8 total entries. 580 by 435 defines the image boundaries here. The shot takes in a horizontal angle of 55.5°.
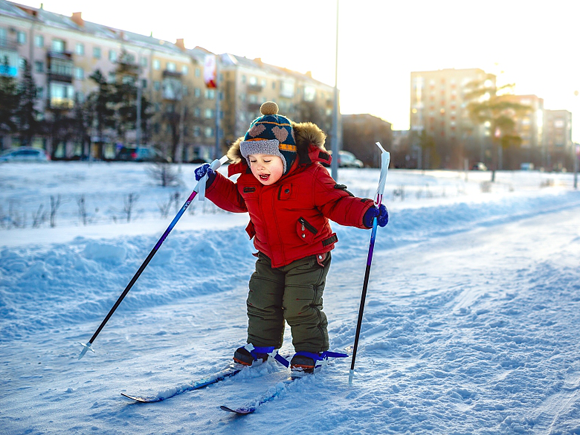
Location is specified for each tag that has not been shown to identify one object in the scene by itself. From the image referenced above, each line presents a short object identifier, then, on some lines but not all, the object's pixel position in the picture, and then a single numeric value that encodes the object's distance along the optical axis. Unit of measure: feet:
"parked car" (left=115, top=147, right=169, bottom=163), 114.06
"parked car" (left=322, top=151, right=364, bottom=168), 140.54
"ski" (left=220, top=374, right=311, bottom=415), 7.98
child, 9.45
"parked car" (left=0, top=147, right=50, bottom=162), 96.89
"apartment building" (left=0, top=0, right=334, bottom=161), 144.36
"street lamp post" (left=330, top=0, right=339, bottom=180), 44.57
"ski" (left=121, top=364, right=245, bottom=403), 8.51
